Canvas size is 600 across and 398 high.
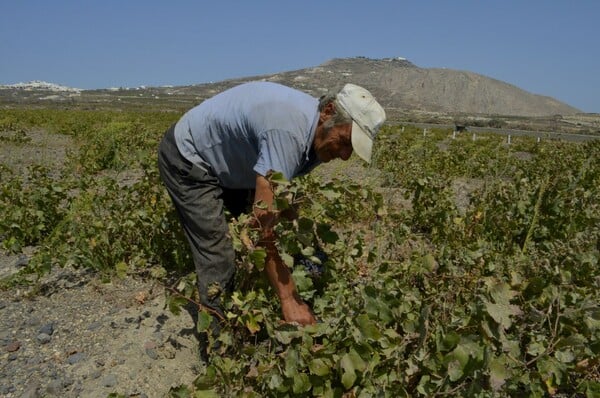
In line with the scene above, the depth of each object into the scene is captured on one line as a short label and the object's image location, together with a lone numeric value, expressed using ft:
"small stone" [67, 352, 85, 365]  8.38
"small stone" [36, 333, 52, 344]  8.94
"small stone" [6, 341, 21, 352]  8.65
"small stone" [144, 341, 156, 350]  8.82
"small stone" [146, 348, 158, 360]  8.61
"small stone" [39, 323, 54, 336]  9.16
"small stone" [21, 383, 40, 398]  7.53
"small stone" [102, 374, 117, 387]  7.88
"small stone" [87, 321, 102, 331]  9.39
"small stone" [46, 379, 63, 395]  7.68
